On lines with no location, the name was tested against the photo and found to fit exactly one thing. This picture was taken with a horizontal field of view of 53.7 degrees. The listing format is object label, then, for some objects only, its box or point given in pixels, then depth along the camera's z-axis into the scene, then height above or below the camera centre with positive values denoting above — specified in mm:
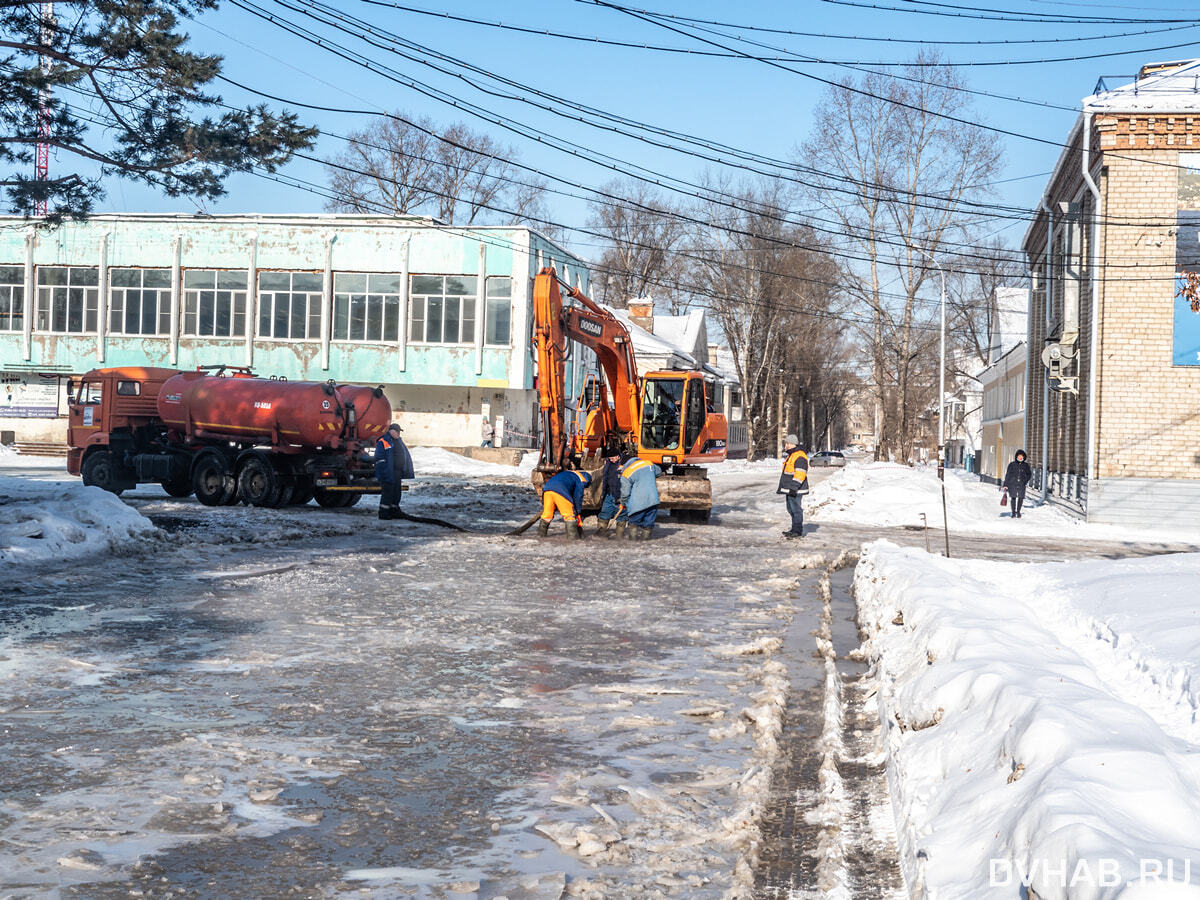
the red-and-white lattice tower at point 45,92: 15758 +4276
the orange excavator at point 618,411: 20031 +293
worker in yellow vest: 21250 -956
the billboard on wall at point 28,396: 50062 +538
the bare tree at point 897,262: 48656 +7335
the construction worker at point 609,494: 20609 -1200
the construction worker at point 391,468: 22078 -915
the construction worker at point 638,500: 20125 -1254
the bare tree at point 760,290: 63469 +7773
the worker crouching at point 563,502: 19953 -1327
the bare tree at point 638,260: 77625 +11111
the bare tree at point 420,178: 64250 +13441
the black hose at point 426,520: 21047 -1844
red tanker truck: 23656 -468
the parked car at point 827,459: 84062 -1979
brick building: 26047 +2976
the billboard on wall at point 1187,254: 25922 +4114
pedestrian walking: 28734 -1096
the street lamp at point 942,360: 47250 +3145
